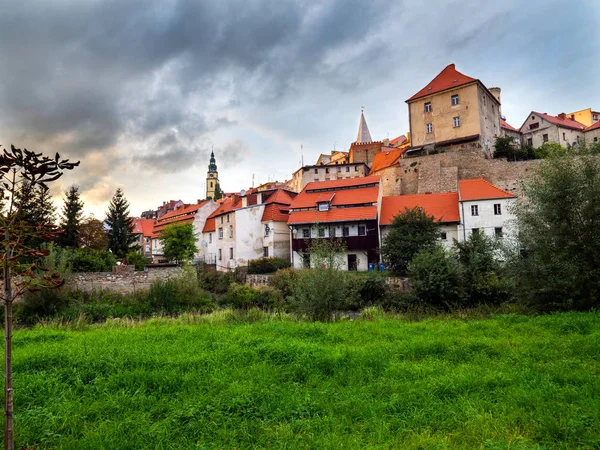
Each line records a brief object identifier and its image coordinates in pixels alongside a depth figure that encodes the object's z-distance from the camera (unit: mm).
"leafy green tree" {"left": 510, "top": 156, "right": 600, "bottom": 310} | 11734
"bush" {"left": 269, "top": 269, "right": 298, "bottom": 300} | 25123
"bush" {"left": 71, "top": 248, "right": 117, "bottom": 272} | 25464
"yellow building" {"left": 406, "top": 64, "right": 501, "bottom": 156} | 43000
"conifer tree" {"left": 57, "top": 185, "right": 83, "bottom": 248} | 29311
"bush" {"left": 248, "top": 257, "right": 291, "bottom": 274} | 32219
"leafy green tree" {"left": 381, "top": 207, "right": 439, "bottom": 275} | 25578
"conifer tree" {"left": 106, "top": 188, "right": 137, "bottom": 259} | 35594
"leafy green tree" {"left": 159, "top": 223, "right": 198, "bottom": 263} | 35031
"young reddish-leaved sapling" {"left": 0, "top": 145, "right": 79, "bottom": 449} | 2836
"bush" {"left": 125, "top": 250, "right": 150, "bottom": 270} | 31778
